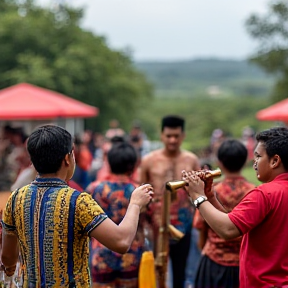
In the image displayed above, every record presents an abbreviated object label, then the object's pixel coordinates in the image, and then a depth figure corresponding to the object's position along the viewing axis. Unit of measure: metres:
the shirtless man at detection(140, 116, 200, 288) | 5.55
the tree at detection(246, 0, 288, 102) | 26.80
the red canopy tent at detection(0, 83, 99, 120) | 8.77
